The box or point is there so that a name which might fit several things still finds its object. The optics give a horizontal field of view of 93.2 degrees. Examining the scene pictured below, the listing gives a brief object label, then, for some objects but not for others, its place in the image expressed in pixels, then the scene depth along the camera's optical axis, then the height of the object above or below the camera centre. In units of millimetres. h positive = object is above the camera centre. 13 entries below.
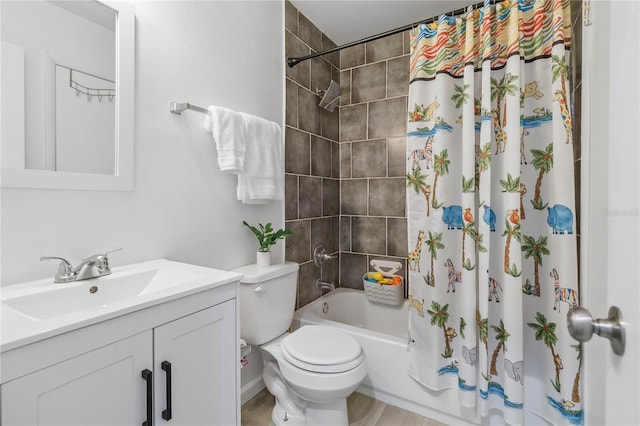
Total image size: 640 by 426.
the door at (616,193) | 426 +33
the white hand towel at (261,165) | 1585 +252
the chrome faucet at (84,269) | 969 -190
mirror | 932 +407
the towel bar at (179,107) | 1348 +468
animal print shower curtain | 1312 +4
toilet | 1332 -665
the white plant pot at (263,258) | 1695 -261
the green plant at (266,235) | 1696 -133
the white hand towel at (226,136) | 1450 +365
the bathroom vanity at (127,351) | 634 -353
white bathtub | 1599 -950
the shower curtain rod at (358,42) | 1646 +1015
